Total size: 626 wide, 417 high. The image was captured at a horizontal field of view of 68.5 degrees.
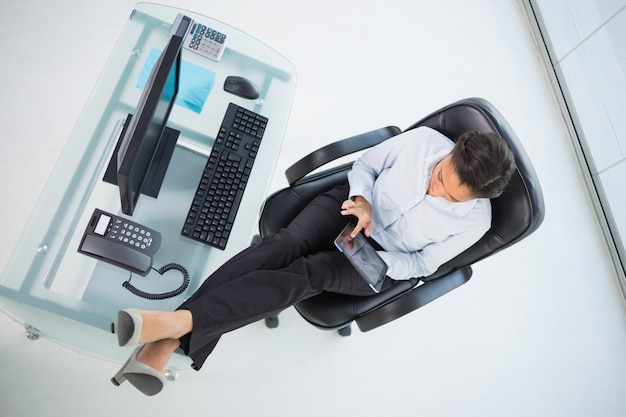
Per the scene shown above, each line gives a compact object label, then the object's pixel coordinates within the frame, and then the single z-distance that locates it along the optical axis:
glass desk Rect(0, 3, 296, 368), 1.40
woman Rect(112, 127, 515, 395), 1.25
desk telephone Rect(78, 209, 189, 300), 1.36
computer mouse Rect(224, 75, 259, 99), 1.71
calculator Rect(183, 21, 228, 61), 1.74
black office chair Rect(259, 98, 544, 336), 1.38
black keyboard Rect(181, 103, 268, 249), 1.52
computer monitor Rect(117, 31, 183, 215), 1.18
